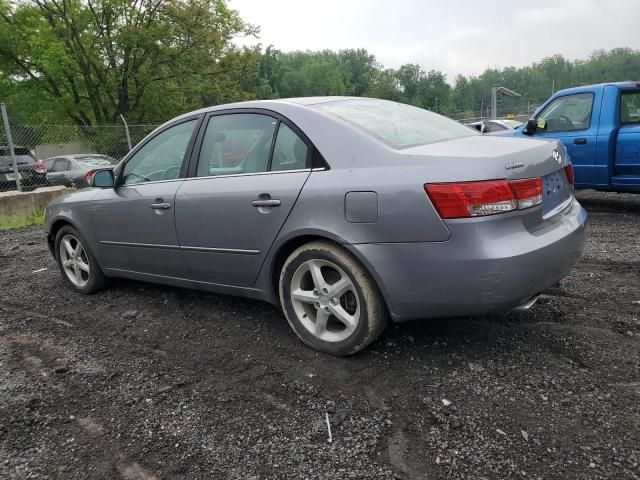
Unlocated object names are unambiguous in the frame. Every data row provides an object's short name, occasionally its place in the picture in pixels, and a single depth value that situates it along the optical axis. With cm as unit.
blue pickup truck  638
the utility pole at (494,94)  1612
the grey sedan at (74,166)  1405
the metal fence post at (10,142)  972
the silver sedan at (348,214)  249
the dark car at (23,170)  1115
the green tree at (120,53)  2397
